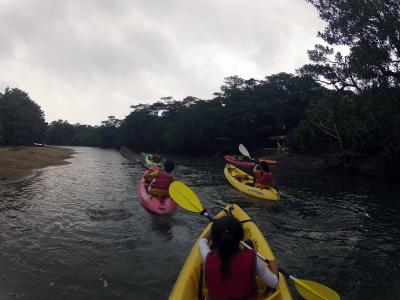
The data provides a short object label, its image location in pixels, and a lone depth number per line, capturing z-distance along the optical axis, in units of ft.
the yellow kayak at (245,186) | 38.19
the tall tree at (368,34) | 45.70
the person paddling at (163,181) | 31.27
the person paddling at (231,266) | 10.38
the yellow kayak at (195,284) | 12.33
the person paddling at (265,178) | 38.86
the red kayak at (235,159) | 72.43
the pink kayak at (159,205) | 30.71
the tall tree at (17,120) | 157.58
